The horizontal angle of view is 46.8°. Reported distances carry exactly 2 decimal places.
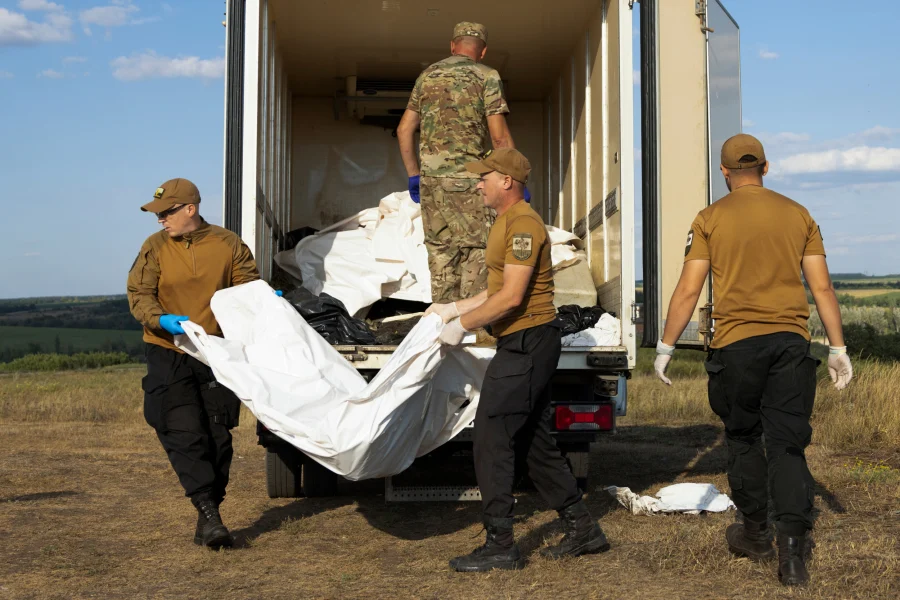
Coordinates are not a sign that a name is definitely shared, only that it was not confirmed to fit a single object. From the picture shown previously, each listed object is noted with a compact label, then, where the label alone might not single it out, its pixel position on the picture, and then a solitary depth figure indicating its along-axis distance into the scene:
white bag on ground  5.59
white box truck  5.71
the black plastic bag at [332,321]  5.75
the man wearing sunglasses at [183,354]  4.88
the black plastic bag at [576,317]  5.87
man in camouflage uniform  5.77
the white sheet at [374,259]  6.59
